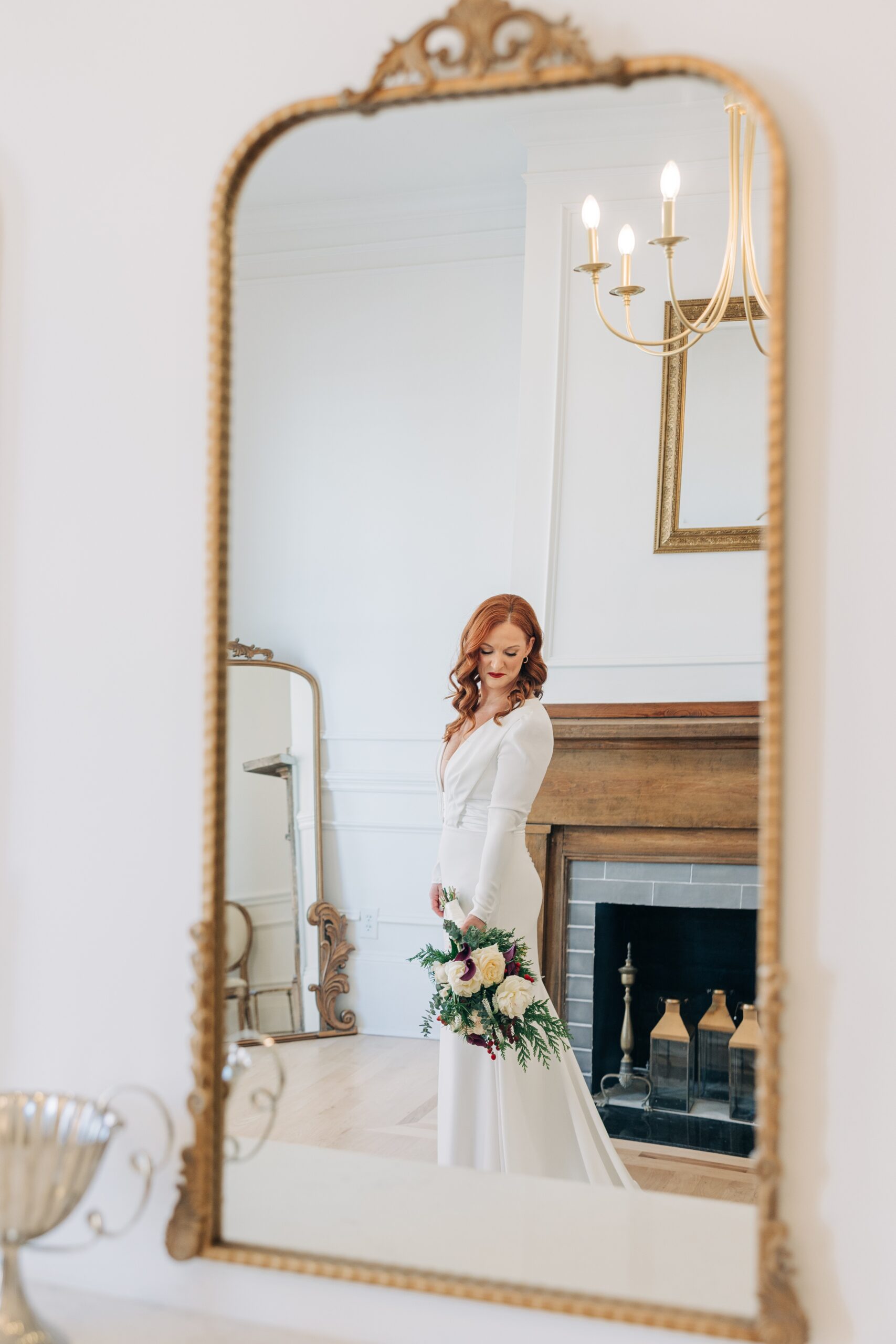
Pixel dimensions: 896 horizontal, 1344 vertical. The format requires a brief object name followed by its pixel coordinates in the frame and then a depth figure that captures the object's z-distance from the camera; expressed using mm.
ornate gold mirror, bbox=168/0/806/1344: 1078
